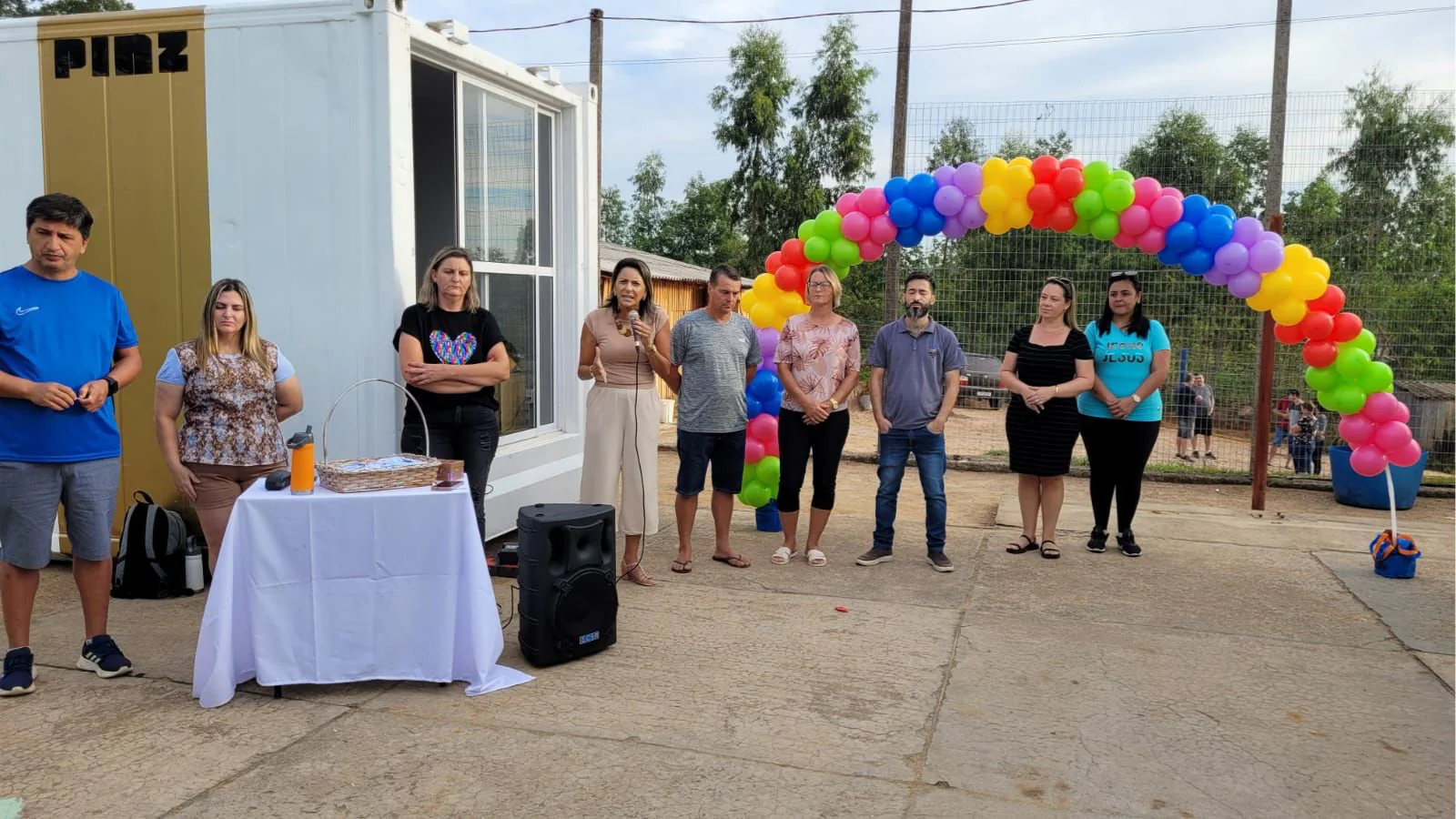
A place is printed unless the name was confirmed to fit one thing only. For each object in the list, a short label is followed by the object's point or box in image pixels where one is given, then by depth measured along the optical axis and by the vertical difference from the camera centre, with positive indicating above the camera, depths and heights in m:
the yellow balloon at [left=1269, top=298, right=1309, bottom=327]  5.92 +0.06
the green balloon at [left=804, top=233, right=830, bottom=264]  6.56 +0.44
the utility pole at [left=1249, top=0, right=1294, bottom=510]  8.13 +0.85
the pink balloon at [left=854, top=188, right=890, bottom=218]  6.44 +0.72
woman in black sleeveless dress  5.65 -0.38
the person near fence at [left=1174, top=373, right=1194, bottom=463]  9.25 -0.83
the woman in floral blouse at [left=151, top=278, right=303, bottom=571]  4.10 -0.40
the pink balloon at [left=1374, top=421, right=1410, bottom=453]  5.82 -0.65
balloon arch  5.91 +0.46
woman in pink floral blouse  5.44 -0.38
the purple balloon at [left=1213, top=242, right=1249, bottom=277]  5.93 +0.37
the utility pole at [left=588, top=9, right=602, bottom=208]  14.57 +3.88
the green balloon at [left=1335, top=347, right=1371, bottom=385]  5.87 -0.23
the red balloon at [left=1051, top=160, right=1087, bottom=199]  6.13 +0.83
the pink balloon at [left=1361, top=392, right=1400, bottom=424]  5.86 -0.49
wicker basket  3.60 -0.59
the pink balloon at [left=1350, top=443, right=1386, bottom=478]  5.96 -0.81
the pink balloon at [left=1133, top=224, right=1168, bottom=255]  6.10 +0.48
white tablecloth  3.48 -1.01
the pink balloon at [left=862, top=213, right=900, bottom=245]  6.43 +0.56
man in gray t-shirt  5.18 -0.38
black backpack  4.84 -1.19
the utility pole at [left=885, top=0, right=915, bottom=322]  10.39 +1.78
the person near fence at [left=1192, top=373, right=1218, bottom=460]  9.27 -0.84
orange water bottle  3.59 -0.55
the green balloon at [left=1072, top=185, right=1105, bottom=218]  6.12 +0.70
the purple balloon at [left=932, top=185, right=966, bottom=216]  6.27 +0.73
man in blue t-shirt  3.50 -0.40
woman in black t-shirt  4.55 -0.24
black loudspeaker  3.86 -1.04
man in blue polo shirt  5.51 -0.43
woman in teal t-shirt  5.74 -0.39
